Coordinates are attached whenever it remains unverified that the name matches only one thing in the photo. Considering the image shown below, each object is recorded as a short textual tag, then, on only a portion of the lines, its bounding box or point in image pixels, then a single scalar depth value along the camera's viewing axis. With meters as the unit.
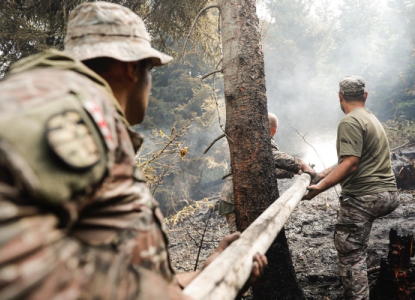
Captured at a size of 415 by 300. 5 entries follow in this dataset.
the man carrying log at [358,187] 2.99
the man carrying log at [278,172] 3.58
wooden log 1.04
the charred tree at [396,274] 3.02
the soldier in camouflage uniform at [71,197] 0.56
